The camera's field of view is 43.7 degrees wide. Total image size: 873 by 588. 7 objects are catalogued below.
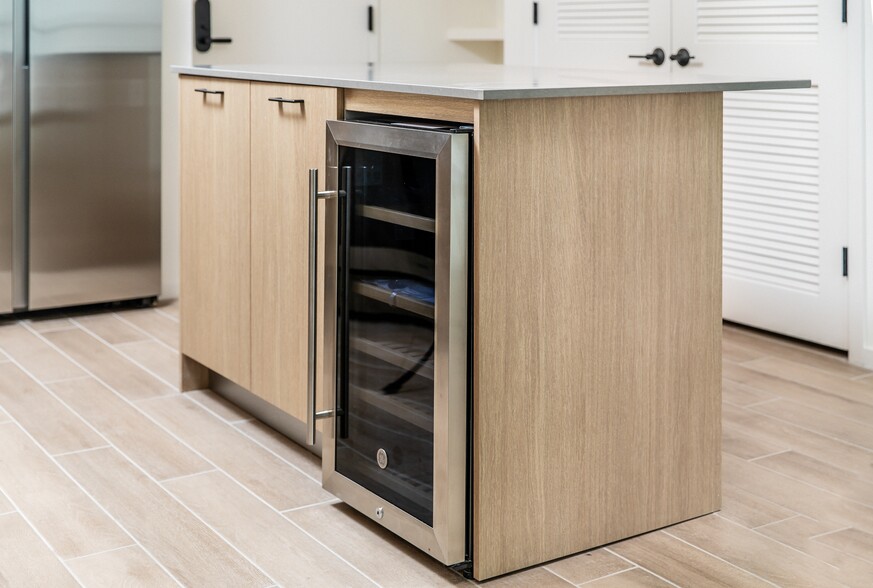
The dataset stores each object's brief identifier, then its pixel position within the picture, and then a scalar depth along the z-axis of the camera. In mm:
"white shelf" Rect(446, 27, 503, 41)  5121
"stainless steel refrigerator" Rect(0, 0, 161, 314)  3961
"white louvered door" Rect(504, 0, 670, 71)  4180
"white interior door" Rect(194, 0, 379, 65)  4609
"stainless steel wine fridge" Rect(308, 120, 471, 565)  1952
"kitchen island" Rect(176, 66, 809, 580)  1952
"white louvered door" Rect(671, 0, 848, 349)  3564
